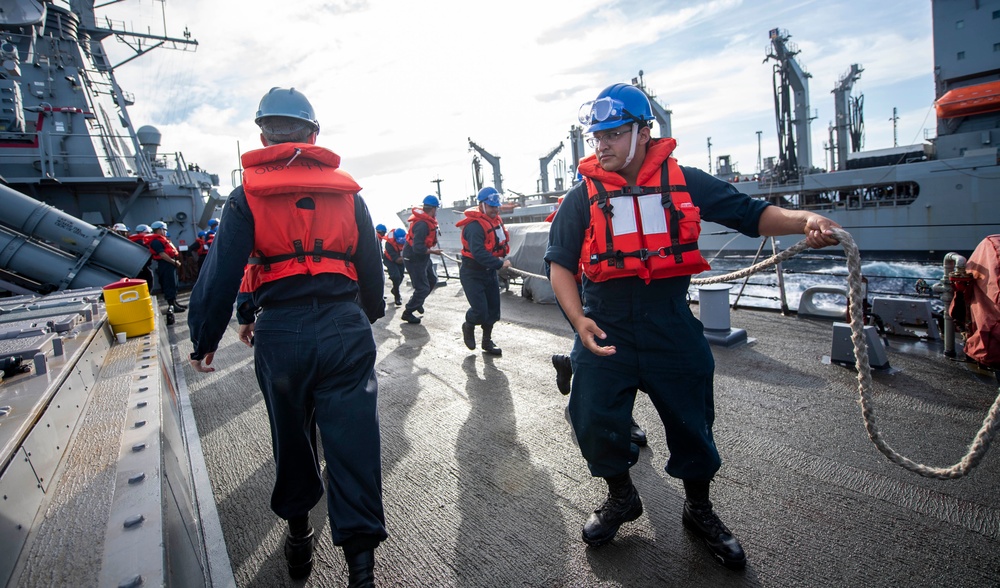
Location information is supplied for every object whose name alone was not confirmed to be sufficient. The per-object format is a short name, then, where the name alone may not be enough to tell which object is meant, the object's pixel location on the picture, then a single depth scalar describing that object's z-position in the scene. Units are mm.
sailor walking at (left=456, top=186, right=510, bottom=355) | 5465
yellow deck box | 3850
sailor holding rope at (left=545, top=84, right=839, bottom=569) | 2000
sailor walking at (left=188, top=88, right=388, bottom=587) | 1896
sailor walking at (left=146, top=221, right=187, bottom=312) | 9922
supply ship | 20281
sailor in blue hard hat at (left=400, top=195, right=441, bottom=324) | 7598
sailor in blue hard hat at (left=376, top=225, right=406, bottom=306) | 10641
